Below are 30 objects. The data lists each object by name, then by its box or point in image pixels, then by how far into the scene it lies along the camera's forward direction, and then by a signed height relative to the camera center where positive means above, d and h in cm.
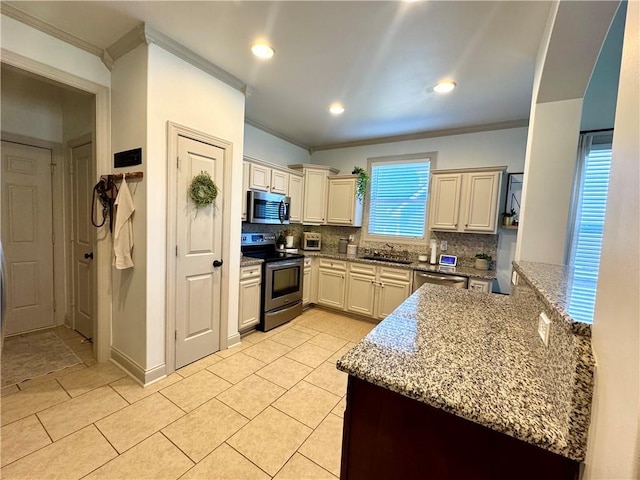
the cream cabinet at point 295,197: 426 +40
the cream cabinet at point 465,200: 341 +39
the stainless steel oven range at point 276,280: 340 -77
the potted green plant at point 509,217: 339 +19
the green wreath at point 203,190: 243 +24
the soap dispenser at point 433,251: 385 -31
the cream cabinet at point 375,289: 367 -87
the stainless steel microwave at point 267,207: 349 +18
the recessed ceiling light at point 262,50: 219 +138
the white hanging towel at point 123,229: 225 -13
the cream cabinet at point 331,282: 415 -90
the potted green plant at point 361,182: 434 +68
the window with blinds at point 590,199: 288 +40
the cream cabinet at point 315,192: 452 +51
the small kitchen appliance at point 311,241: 471 -31
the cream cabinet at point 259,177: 350 +56
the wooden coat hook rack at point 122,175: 220 +31
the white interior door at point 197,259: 240 -39
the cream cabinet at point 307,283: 416 -93
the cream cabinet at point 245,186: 341 +42
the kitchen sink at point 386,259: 401 -49
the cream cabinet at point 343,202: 443 +36
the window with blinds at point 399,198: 419 +46
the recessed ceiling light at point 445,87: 262 +138
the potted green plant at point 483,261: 355 -39
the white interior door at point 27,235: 293 -29
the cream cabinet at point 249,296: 310 -89
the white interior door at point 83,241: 288 -33
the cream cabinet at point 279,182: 386 +57
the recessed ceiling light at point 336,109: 324 +139
